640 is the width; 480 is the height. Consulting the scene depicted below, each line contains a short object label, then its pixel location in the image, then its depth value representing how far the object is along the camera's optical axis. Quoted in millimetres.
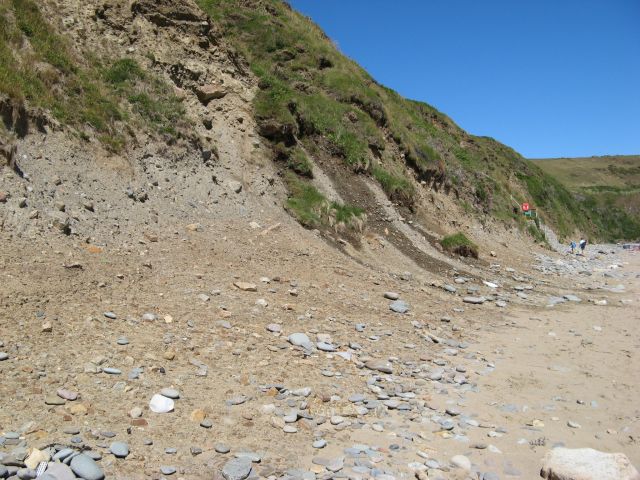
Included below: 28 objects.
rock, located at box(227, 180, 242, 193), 14388
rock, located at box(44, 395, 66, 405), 5547
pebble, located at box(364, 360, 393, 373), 8117
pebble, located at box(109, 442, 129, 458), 4992
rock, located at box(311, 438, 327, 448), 5723
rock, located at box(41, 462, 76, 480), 4551
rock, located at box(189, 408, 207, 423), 5869
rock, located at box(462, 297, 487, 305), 13750
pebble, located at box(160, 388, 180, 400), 6168
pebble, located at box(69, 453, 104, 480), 4621
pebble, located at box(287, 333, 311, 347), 8445
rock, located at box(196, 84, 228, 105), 16281
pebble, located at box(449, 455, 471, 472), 5480
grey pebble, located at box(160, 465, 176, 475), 4871
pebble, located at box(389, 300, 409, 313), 11398
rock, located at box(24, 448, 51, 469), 4652
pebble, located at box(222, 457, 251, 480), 4946
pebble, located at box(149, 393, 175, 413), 5891
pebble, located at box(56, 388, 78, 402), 5689
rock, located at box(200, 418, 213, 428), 5773
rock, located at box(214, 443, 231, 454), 5355
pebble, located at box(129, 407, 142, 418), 5676
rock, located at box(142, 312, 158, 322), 7910
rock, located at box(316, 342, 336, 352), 8500
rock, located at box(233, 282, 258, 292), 10180
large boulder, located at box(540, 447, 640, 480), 5059
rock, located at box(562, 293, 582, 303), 15831
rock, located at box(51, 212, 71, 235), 9375
